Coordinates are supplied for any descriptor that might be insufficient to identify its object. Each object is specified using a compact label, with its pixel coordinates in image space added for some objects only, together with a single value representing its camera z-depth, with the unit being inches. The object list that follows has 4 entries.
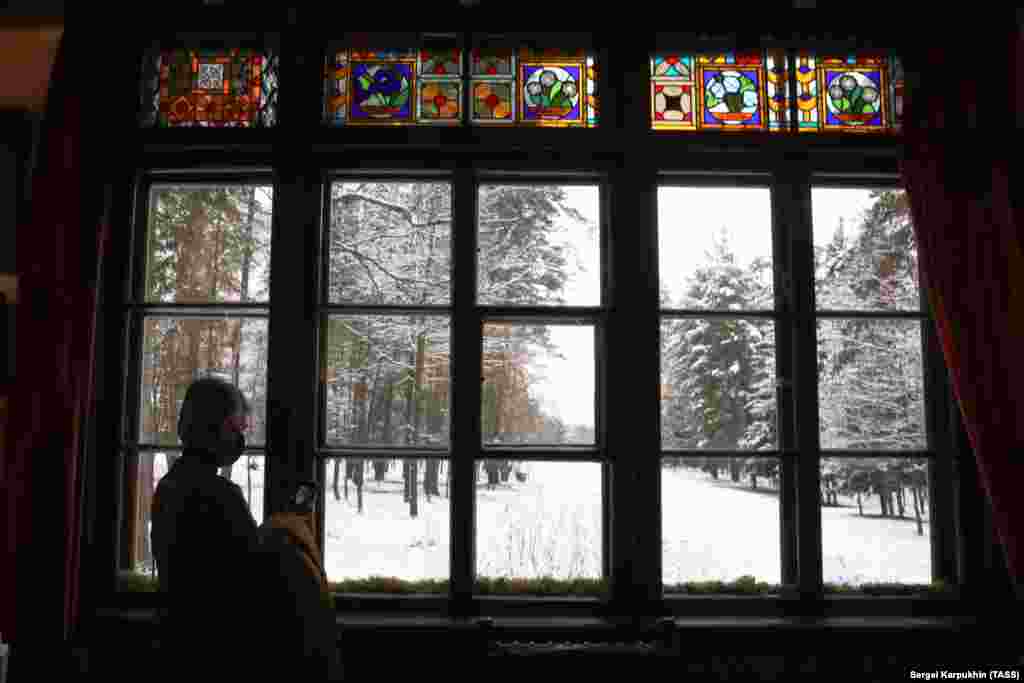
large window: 102.0
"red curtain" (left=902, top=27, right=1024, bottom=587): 93.6
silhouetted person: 59.4
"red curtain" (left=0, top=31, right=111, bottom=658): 91.4
